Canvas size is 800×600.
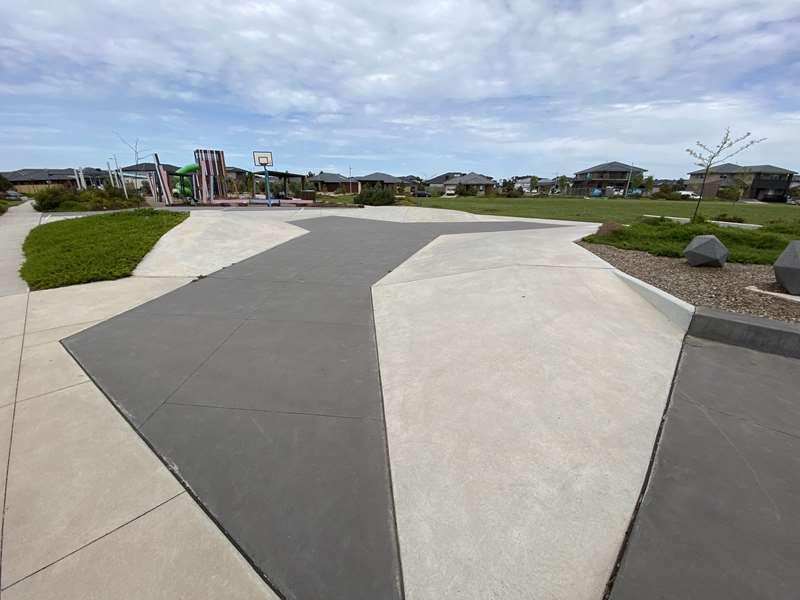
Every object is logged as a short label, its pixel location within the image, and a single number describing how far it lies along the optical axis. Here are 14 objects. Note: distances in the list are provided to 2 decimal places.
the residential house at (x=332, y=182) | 72.34
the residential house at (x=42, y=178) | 66.75
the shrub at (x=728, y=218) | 18.03
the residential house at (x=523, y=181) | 112.51
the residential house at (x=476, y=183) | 72.56
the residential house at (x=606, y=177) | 85.81
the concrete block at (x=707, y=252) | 6.65
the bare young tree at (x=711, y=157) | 11.54
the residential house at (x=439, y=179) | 100.41
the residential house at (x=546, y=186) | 101.93
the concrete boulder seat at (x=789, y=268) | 5.20
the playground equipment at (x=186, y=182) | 30.78
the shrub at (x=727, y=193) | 43.33
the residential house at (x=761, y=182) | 67.12
